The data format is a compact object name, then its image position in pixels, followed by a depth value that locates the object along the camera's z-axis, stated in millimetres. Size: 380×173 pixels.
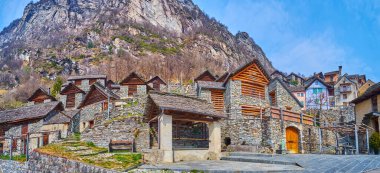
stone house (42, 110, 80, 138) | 29344
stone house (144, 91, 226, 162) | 17125
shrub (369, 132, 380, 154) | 27588
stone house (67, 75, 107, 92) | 50438
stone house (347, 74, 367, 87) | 75688
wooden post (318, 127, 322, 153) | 26739
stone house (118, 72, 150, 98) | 39688
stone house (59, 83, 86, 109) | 41156
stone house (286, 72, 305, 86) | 82875
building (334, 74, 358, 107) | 66812
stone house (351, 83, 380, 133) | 30422
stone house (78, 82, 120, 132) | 30703
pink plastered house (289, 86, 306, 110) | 61894
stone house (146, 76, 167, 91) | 46378
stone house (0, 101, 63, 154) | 28248
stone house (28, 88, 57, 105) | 42469
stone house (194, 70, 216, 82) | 48200
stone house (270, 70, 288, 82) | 80156
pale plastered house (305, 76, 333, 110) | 64456
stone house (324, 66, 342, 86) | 76188
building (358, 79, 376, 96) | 70244
